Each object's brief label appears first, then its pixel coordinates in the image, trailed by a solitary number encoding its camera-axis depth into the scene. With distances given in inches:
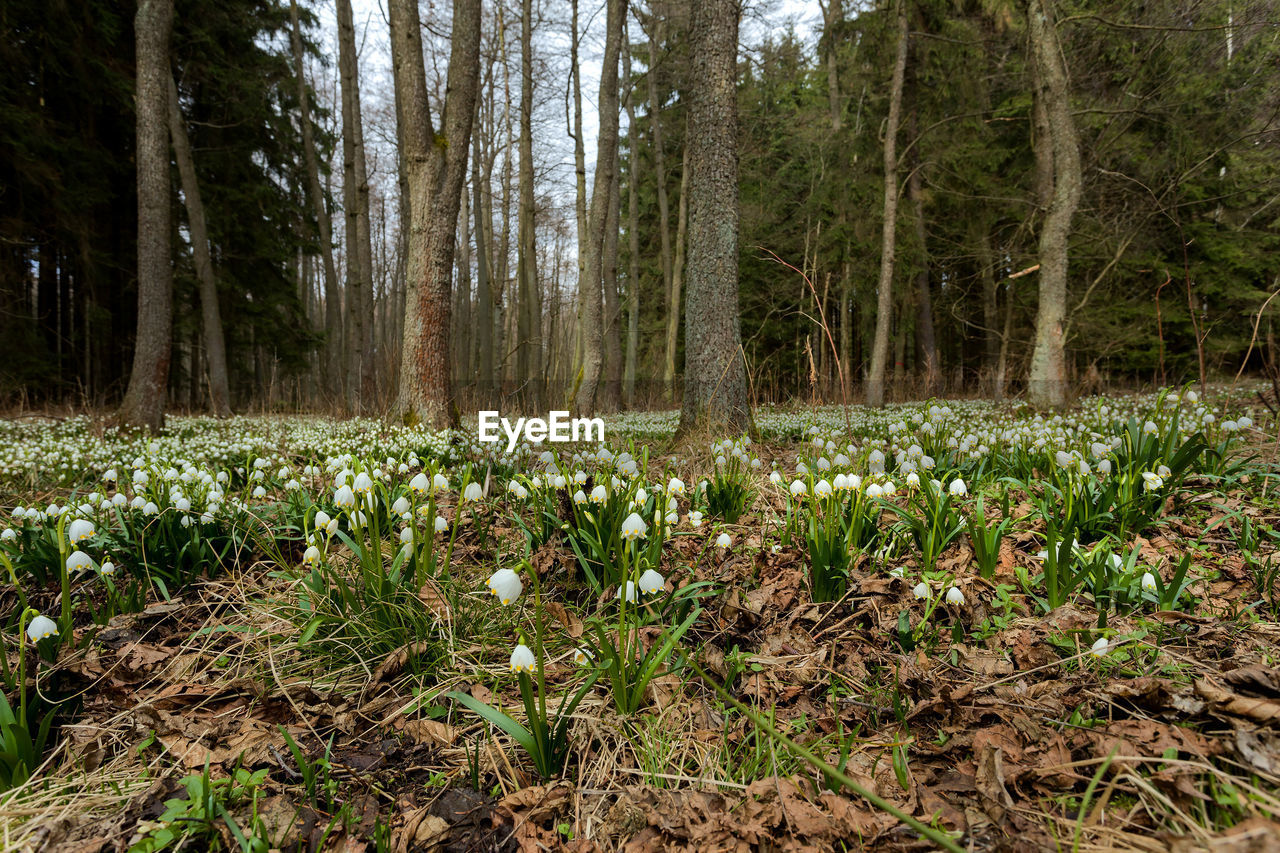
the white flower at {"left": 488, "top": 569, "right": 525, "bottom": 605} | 61.5
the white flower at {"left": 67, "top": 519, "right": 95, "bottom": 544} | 82.0
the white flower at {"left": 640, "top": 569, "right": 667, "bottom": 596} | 75.7
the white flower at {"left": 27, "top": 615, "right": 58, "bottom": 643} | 68.8
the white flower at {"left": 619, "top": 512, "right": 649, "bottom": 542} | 78.8
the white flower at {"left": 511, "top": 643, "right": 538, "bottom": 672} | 62.2
